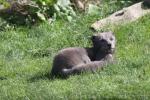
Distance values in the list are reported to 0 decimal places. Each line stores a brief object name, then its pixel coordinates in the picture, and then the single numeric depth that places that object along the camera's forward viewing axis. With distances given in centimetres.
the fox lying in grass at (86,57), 1622
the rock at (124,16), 2081
